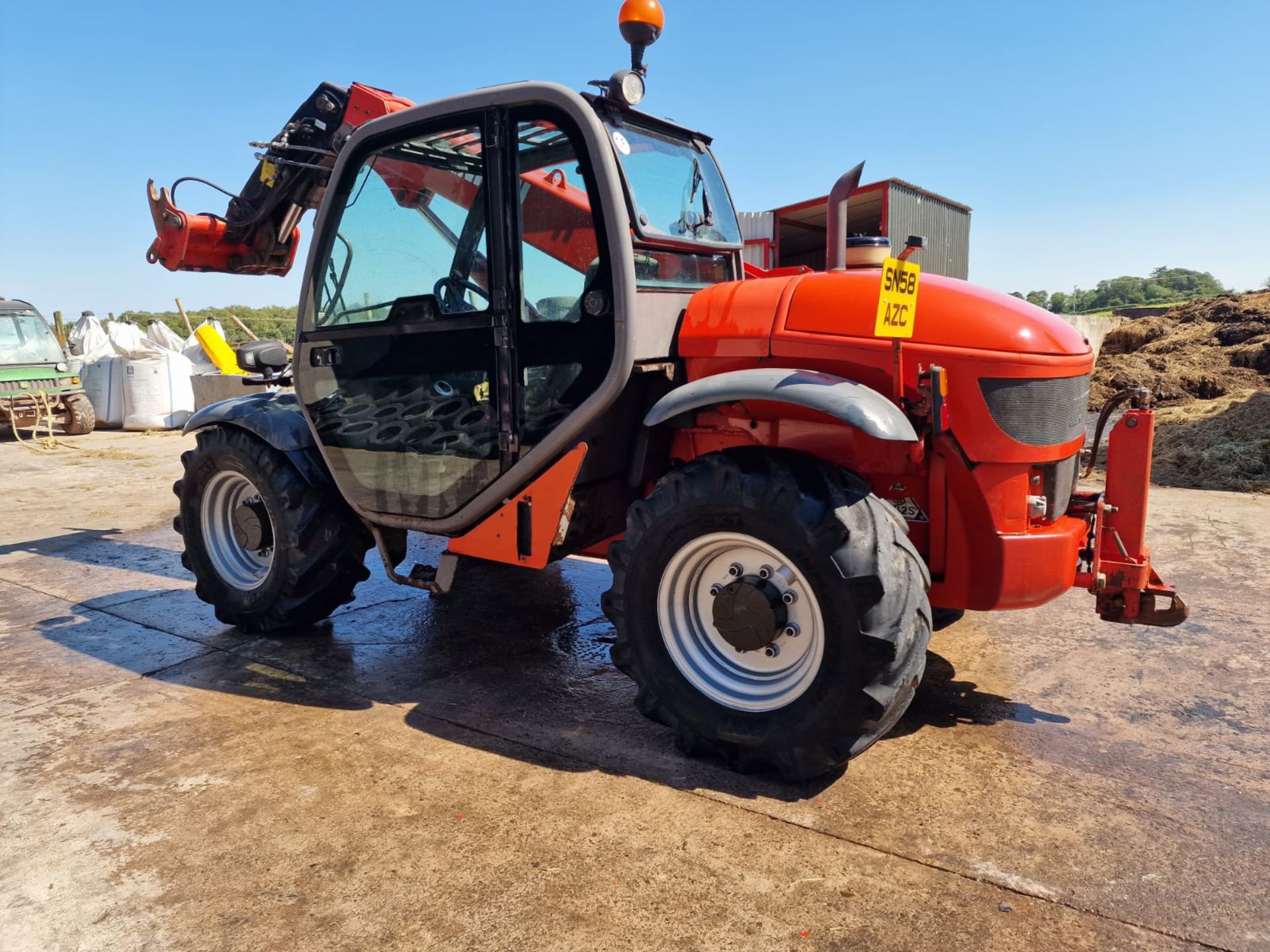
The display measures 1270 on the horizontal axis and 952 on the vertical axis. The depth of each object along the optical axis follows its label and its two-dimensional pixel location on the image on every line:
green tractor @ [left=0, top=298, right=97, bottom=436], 14.01
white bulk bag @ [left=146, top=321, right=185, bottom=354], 17.36
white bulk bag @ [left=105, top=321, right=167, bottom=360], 16.42
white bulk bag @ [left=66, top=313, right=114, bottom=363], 17.00
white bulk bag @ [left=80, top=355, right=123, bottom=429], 15.46
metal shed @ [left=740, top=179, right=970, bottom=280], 13.36
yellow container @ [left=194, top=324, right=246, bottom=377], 13.45
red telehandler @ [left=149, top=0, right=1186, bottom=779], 2.89
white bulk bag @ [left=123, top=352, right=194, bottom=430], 15.05
